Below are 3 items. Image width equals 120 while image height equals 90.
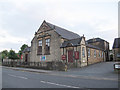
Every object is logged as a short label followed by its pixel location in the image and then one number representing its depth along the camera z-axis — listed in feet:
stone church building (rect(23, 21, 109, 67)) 74.90
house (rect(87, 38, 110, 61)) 121.02
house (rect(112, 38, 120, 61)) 111.57
